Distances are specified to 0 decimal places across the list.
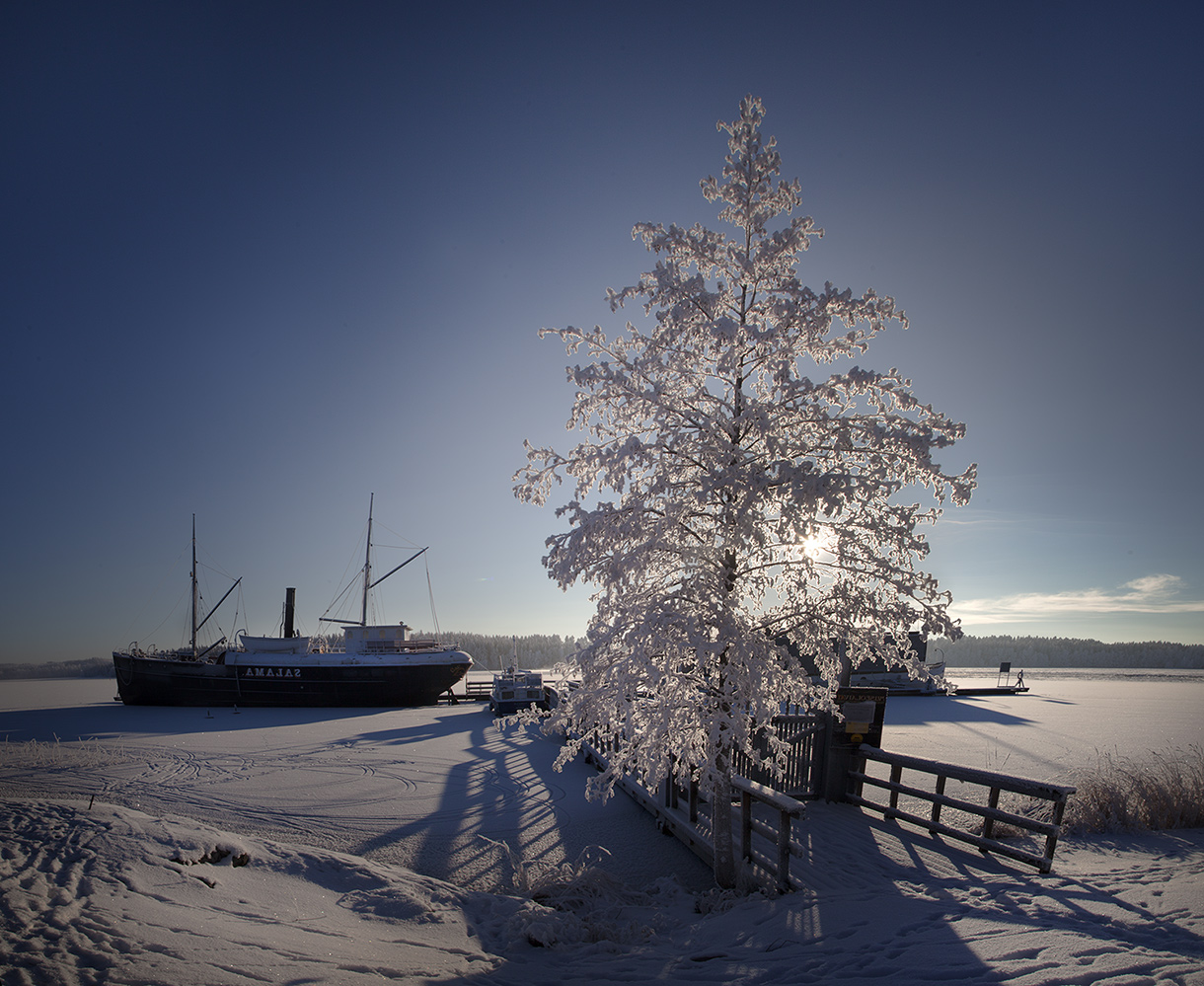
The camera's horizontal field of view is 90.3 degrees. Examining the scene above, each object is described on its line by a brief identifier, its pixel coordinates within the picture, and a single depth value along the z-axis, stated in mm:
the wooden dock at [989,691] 38000
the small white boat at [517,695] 24922
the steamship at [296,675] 34906
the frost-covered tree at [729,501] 5688
